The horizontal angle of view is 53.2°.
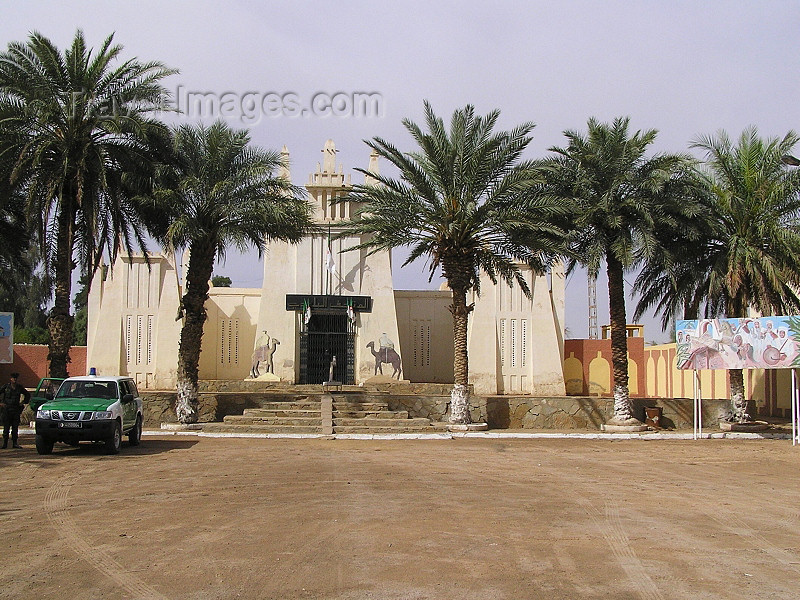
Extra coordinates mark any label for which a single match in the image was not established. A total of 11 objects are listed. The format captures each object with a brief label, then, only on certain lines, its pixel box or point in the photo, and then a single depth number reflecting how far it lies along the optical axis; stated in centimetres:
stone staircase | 2255
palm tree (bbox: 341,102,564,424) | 2230
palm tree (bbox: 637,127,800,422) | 2278
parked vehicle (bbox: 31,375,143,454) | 1642
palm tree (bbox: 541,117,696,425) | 2267
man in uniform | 1748
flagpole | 3123
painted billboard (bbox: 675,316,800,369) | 2080
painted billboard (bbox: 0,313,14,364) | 2275
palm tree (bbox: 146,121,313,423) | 2216
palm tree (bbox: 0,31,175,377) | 2044
